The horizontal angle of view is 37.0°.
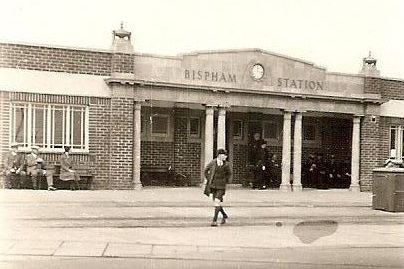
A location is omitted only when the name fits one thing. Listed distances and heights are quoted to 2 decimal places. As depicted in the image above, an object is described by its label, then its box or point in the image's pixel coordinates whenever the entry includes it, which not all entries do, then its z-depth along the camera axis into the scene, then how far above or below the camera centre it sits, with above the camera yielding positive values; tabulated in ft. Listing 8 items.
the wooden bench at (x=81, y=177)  59.11 -5.02
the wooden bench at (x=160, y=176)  69.77 -5.57
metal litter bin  50.26 -4.65
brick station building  58.80 +2.26
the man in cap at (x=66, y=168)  57.98 -4.00
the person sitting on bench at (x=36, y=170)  56.45 -4.12
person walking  40.40 -3.22
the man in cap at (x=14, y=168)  56.08 -3.94
